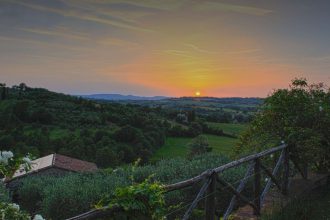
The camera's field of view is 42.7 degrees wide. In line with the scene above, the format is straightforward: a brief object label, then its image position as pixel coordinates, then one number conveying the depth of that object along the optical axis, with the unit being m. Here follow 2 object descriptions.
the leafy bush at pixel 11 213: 3.36
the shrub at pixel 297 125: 10.69
